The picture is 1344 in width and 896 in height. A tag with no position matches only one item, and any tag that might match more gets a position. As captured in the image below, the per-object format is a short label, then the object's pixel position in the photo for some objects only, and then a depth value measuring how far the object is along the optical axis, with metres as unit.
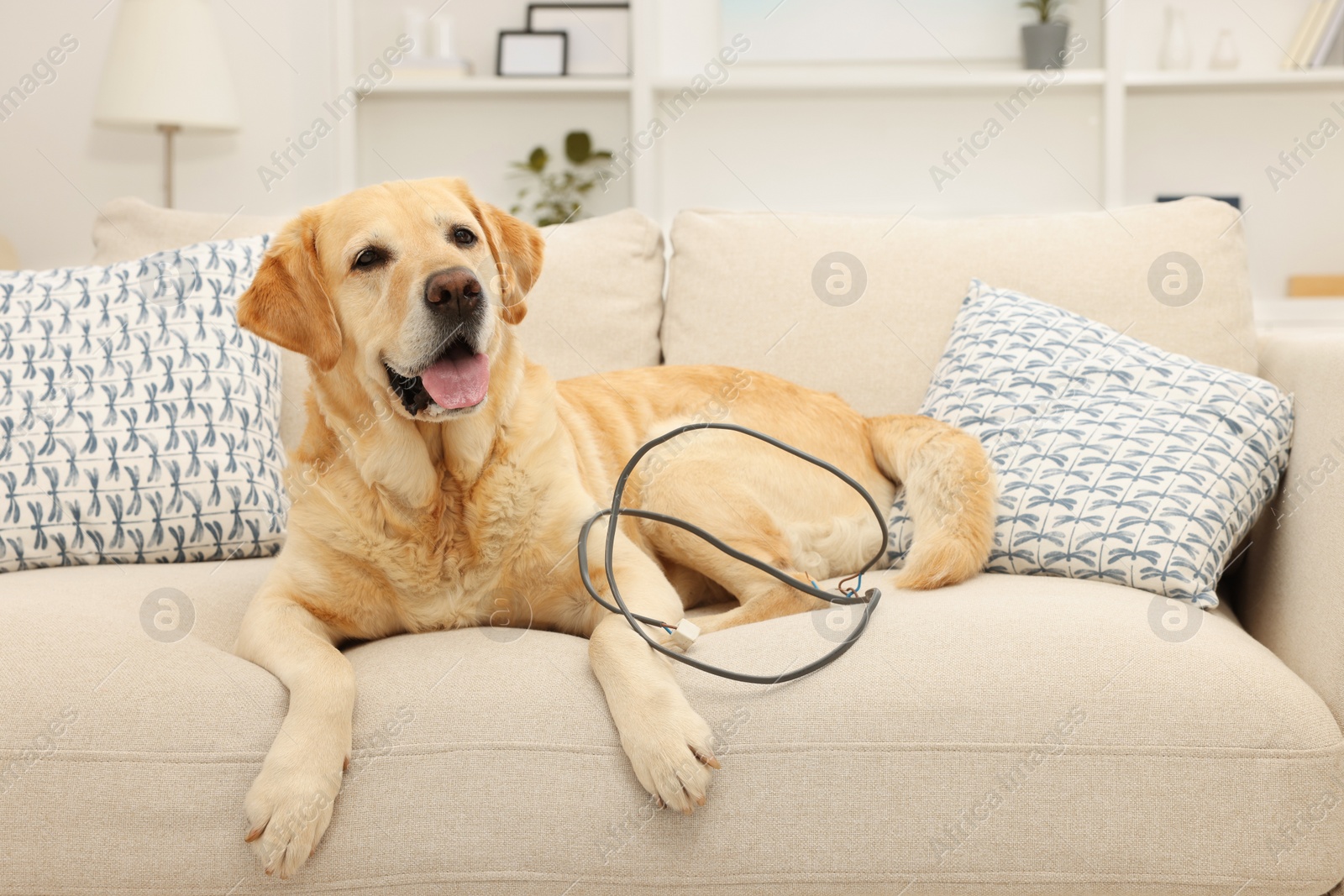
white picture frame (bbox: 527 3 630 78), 3.81
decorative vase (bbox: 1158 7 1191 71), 3.62
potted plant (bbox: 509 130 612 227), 3.82
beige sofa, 1.04
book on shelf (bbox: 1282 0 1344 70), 3.46
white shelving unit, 3.54
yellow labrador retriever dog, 1.33
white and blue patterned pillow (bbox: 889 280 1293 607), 1.39
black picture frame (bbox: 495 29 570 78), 3.80
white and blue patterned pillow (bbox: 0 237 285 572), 1.67
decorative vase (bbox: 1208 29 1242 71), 3.60
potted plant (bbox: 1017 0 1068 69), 3.57
